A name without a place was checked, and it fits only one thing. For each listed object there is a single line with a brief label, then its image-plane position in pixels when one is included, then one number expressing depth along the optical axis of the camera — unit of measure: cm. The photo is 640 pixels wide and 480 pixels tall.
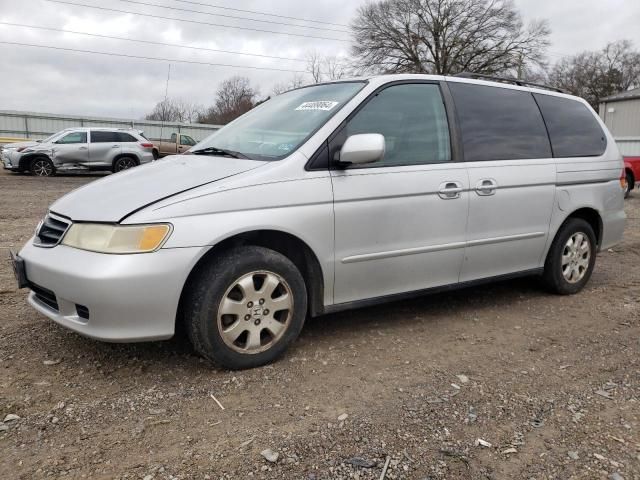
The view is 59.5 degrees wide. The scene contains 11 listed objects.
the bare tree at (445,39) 3888
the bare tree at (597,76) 5222
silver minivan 283
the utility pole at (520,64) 3899
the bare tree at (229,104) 4839
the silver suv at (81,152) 1696
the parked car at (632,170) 1418
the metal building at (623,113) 3803
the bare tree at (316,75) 4323
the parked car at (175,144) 2342
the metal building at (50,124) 2842
